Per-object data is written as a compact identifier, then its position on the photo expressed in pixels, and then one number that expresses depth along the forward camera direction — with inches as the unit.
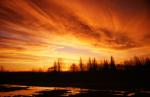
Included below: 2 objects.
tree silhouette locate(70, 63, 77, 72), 5070.9
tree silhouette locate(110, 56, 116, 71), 4418.1
